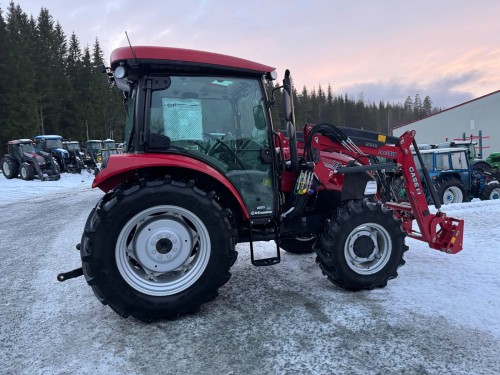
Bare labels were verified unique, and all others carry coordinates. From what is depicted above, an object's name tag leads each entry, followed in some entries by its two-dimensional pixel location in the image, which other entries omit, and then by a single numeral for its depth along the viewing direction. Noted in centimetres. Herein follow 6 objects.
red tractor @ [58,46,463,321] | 309
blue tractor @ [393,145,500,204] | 1153
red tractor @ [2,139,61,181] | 2017
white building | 2959
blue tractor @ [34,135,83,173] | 2405
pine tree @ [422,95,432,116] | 12838
